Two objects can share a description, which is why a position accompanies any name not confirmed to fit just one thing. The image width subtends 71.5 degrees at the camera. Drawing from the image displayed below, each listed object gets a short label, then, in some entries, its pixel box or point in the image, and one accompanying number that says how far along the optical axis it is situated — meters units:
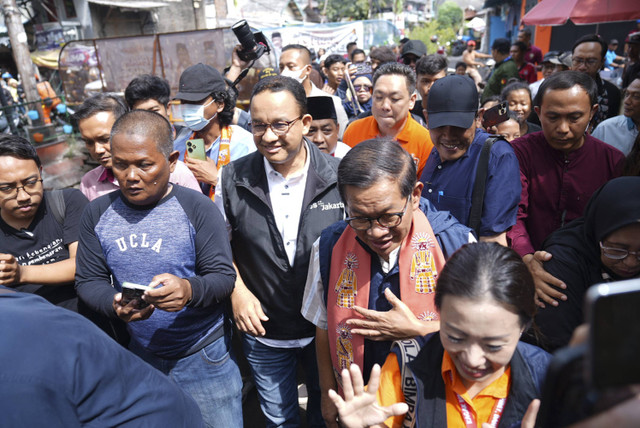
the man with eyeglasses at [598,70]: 4.34
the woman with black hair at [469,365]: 1.32
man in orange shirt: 3.29
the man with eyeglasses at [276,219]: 2.24
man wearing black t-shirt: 2.12
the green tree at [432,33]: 27.81
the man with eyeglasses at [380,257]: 1.67
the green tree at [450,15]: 49.99
